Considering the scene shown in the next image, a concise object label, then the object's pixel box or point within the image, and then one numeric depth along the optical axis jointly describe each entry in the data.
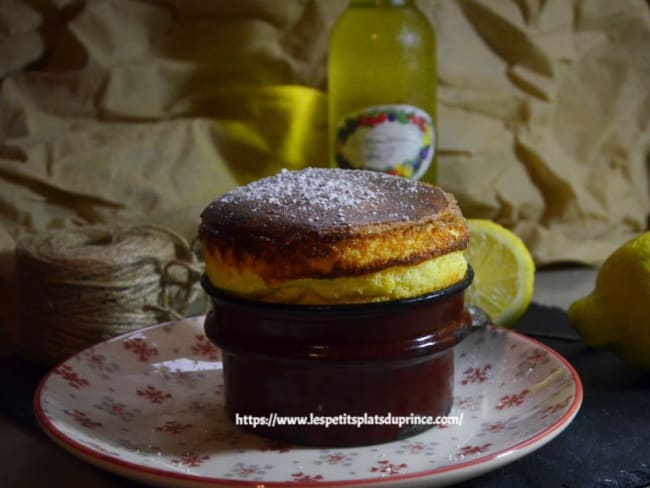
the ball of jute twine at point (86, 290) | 0.39
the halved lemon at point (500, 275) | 0.42
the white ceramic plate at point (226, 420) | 0.25
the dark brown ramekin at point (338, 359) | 0.27
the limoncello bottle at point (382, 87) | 0.51
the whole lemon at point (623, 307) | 0.35
